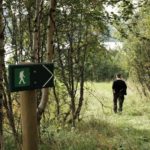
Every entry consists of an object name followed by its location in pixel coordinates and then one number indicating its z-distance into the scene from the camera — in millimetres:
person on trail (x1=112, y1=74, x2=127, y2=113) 17188
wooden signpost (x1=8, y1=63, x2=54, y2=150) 3768
